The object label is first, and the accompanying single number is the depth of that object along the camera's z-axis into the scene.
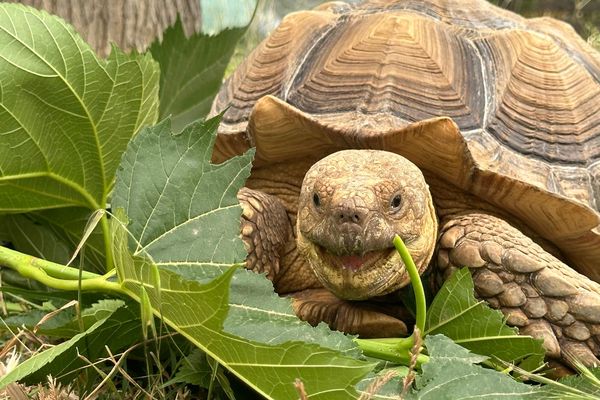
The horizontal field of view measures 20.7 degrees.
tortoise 0.91
